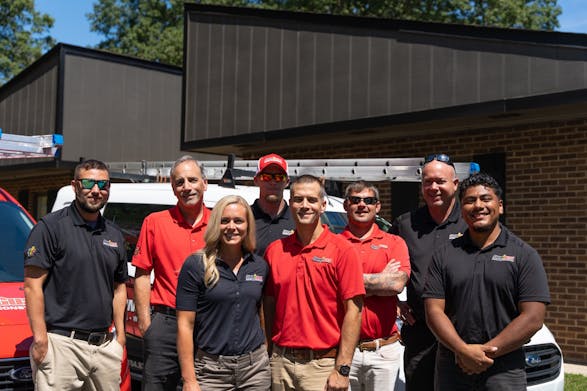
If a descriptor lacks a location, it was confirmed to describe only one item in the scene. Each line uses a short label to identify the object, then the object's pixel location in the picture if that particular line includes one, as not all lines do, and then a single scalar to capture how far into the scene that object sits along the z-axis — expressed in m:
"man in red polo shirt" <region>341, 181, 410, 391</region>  4.09
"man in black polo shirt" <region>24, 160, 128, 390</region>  4.06
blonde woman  3.62
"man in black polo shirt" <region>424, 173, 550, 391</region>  3.60
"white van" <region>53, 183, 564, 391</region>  5.38
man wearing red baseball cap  4.59
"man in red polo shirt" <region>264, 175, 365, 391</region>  3.68
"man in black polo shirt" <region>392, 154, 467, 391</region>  4.46
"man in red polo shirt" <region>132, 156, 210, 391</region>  4.20
